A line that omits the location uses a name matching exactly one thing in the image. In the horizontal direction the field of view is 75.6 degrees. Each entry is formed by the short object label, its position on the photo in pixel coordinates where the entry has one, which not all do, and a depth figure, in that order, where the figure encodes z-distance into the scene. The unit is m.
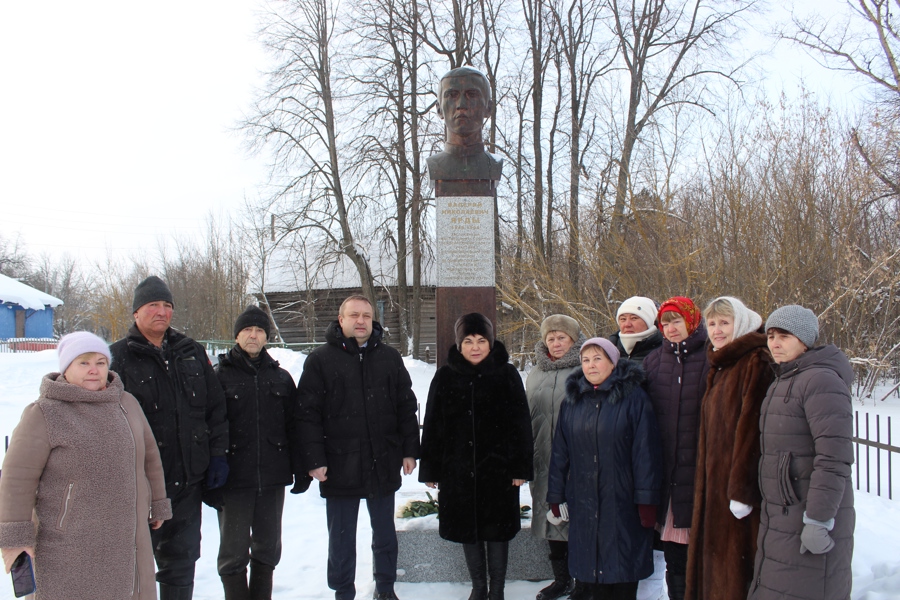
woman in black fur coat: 3.24
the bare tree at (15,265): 47.78
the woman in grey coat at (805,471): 2.16
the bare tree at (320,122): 18.50
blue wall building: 29.34
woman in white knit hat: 3.43
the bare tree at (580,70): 17.77
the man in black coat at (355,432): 3.24
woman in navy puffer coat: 2.88
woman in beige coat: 2.21
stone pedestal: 4.92
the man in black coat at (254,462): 3.08
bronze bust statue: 4.77
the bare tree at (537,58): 17.64
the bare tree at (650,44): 17.19
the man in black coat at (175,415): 2.84
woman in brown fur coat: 2.49
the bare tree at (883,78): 10.90
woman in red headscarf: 2.86
